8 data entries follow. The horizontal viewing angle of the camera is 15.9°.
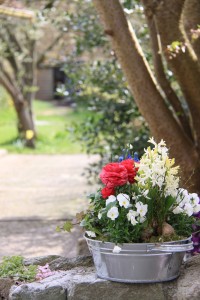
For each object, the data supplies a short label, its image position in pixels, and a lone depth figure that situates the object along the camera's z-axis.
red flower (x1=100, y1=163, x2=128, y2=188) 4.24
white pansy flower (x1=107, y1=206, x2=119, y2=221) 4.09
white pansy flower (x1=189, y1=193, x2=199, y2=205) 4.42
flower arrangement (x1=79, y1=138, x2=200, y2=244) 4.12
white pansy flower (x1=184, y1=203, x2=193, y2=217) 4.34
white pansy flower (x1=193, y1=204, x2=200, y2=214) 4.41
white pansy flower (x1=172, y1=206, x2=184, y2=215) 4.32
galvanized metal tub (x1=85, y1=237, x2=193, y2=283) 4.03
